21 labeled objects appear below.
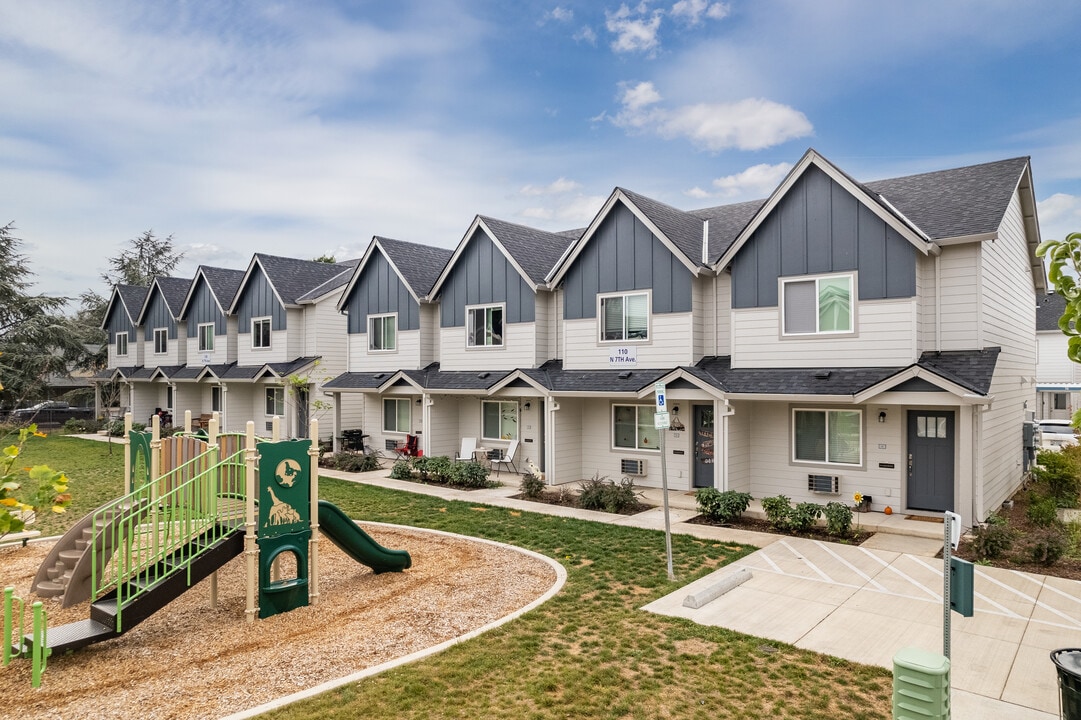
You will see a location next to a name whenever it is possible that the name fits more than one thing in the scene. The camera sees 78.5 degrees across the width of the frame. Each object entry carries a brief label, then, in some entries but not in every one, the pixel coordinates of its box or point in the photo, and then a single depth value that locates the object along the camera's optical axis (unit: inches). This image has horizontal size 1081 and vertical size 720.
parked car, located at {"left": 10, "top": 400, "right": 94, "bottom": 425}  1668.8
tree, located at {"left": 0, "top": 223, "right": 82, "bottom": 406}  1534.2
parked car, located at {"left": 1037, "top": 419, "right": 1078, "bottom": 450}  1033.0
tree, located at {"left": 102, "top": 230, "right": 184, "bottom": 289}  2333.9
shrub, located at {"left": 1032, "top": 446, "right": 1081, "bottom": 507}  625.9
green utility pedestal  194.1
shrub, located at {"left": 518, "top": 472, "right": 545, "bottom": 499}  672.4
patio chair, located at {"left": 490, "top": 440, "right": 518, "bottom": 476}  831.1
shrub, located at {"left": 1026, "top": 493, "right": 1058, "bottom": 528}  528.1
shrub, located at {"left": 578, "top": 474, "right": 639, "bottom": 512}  607.8
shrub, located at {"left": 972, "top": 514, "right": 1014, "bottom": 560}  432.8
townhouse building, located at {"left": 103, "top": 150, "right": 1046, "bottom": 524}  550.3
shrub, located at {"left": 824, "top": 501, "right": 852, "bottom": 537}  494.9
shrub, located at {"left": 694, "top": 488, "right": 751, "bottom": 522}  552.1
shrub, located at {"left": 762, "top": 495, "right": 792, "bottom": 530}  522.9
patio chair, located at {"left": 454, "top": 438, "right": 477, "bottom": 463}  869.2
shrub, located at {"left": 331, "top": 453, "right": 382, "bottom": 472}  871.7
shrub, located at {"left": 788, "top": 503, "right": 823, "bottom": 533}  512.1
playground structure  302.4
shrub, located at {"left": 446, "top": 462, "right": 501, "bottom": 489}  744.3
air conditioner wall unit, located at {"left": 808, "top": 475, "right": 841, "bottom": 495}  593.0
